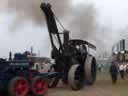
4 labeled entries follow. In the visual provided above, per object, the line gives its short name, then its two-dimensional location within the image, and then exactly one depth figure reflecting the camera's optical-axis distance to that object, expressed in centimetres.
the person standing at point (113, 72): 2460
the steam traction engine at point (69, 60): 1962
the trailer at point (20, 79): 1505
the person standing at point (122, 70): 3138
